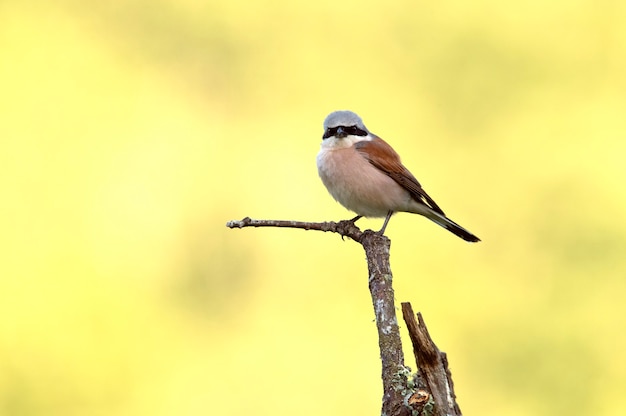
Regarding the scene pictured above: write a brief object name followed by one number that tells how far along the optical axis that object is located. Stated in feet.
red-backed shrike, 44.32
